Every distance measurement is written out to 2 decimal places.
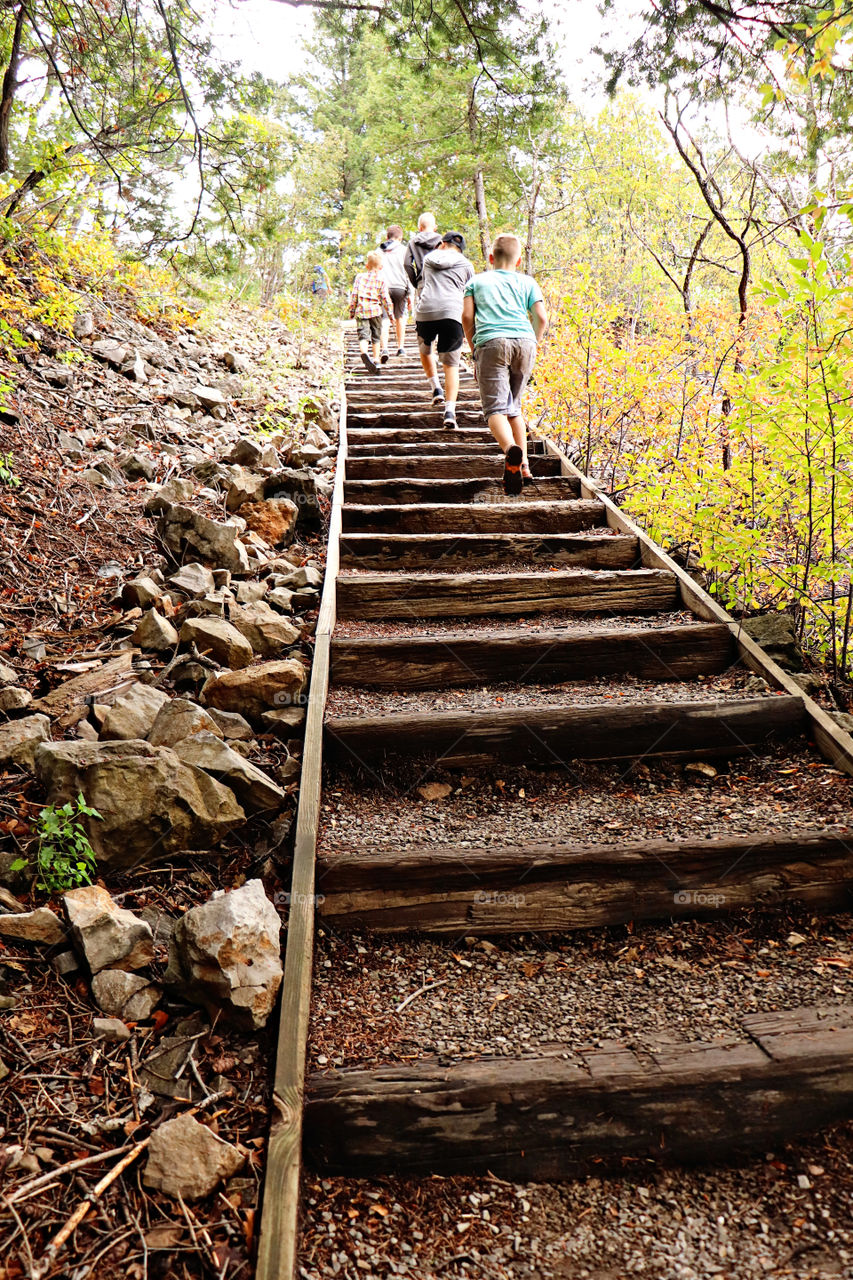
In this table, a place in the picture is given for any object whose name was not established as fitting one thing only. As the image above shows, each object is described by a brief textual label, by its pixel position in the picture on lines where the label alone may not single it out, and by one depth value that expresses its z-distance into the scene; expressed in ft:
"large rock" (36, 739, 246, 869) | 7.65
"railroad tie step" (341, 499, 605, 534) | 16.15
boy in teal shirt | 17.37
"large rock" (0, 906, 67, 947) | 6.60
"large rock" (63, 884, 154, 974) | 6.45
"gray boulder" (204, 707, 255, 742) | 9.80
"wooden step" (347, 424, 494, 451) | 21.54
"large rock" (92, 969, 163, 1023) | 6.37
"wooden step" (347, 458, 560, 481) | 19.38
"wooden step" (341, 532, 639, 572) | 14.71
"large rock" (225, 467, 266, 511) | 16.78
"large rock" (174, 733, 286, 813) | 8.56
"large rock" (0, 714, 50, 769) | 8.57
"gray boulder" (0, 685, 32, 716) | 9.46
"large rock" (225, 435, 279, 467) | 19.49
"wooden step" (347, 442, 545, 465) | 20.32
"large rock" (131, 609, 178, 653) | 11.41
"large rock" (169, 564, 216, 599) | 13.08
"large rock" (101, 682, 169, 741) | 9.08
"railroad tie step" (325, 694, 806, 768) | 9.73
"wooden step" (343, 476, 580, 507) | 17.66
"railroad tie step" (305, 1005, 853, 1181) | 5.91
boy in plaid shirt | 31.78
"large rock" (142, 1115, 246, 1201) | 5.29
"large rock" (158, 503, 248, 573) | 14.35
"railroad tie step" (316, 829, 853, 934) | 7.80
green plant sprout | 7.09
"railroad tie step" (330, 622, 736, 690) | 11.49
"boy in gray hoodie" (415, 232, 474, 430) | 21.95
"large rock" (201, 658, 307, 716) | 10.42
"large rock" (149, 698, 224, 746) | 9.00
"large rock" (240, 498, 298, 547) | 16.44
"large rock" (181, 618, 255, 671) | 11.21
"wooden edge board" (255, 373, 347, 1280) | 5.02
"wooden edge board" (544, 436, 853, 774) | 9.29
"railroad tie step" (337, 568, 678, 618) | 13.23
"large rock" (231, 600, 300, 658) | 12.04
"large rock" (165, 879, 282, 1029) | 6.30
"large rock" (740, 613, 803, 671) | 11.92
